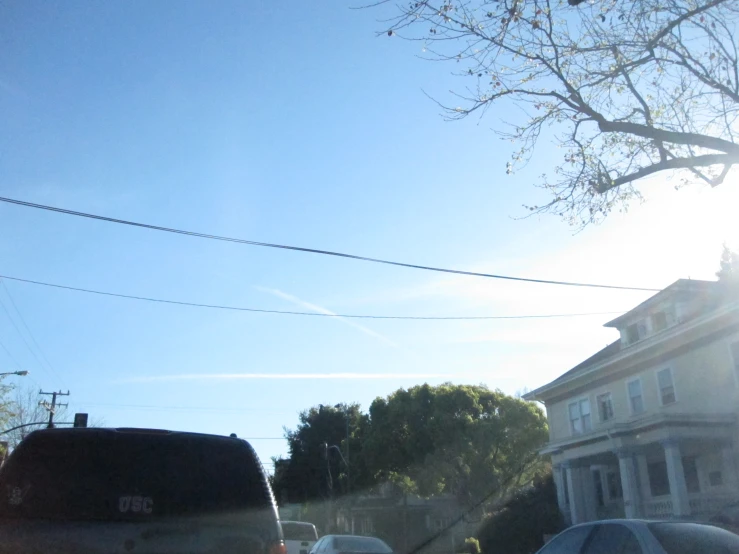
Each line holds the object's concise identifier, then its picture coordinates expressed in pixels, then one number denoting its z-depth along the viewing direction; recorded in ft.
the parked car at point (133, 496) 13.94
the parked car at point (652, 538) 22.91
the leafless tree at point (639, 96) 41.39
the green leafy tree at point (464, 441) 141.28
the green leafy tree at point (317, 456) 193.88
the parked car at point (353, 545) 57.16
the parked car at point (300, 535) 90.94
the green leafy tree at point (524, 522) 103.76
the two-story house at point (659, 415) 78.59
